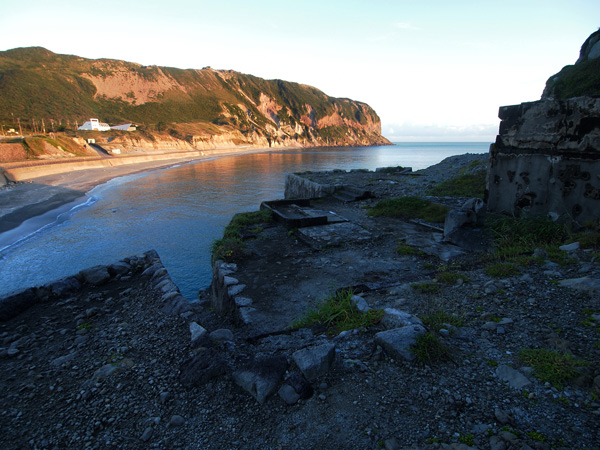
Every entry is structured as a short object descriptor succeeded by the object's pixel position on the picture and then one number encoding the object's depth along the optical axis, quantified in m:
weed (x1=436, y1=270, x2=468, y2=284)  4.45
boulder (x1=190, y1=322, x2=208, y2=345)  3.68
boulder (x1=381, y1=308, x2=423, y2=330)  3.18
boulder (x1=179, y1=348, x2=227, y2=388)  3.05
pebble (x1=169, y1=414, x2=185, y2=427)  2.60
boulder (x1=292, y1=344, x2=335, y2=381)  2.81
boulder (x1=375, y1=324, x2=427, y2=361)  2.82
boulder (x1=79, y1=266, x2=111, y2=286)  6.29
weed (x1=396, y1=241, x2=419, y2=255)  6.23
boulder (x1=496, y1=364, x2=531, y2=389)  2.44
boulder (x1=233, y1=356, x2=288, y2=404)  2.74
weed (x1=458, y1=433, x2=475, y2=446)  2.04
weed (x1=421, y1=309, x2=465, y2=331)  3.28
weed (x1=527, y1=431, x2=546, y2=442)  1.99
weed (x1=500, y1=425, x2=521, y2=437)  2.05
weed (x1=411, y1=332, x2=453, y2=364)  2.77
